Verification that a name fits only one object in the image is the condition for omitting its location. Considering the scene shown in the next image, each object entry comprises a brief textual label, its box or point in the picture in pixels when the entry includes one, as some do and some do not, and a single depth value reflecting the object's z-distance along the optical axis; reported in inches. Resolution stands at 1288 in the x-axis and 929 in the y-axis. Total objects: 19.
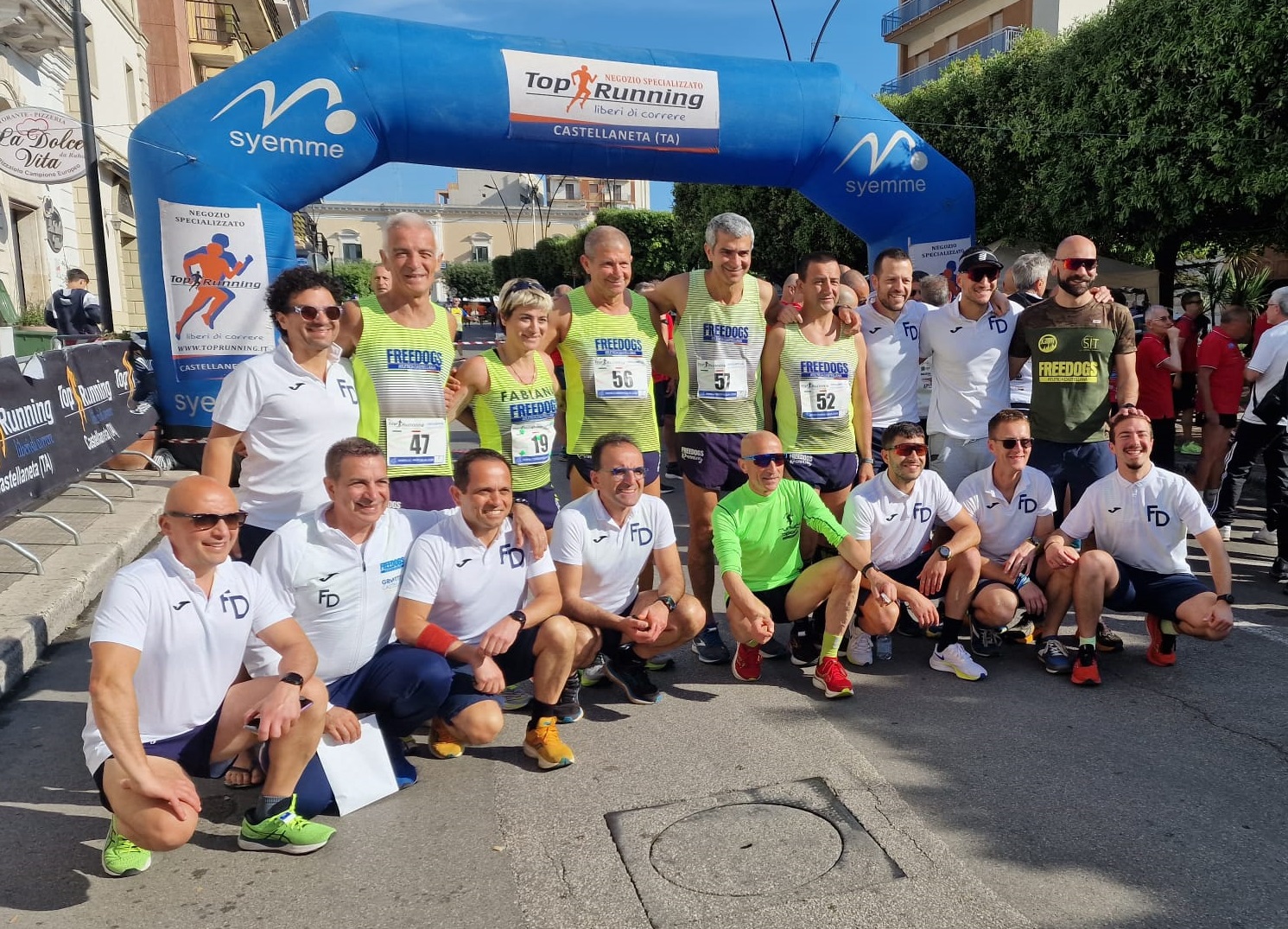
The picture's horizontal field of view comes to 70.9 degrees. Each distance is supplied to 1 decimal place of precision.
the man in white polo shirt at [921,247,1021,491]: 200.7
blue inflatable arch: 288.7
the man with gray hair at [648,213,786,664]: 183.5
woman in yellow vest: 170.1
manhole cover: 104.4
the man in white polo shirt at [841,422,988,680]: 168.9
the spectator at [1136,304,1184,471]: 308.2
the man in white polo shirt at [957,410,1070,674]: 175.3
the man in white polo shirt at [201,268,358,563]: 138.8
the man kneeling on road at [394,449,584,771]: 134.2
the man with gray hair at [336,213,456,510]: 157.8
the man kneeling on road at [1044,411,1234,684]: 166.6
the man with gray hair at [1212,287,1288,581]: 234.7
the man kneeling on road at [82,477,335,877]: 103.3
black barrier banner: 230.1
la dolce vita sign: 400.5
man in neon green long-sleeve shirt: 160.6
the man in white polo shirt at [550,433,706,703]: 152.8
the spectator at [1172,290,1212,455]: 359.3
